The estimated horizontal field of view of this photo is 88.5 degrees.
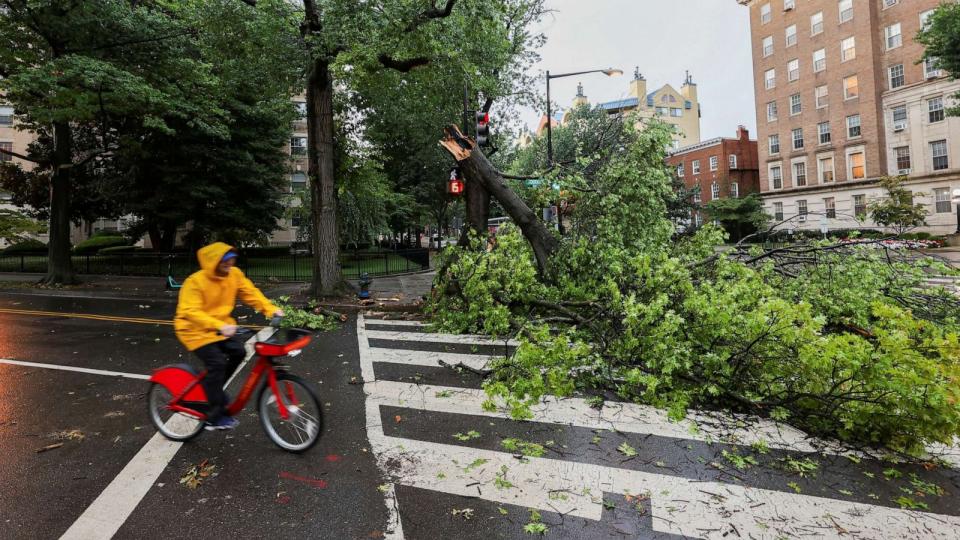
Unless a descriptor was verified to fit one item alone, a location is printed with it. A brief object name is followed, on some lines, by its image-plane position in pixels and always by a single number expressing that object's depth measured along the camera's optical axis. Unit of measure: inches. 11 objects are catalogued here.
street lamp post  692.7
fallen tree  157.2
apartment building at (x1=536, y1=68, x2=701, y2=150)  3031.5
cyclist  164.9
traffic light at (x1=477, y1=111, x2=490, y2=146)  477.9
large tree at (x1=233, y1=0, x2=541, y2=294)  447.7
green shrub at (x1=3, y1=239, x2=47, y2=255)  1288.1
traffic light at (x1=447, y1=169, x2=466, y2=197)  473.7
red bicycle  166.2
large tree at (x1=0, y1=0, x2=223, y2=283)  594.2
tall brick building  1369.3
